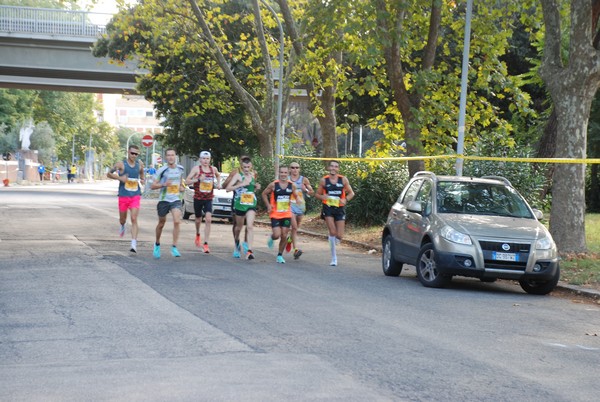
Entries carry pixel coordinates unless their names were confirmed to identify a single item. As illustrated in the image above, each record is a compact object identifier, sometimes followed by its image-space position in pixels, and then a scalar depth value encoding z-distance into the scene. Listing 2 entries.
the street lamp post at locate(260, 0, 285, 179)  33.71
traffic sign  47.83
